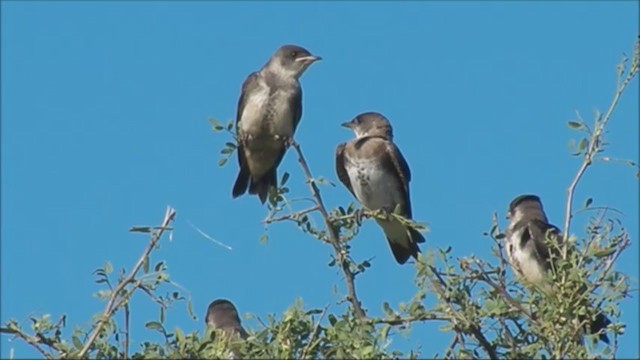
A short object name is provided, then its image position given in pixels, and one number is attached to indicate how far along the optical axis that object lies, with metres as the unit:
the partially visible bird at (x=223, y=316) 15.18
